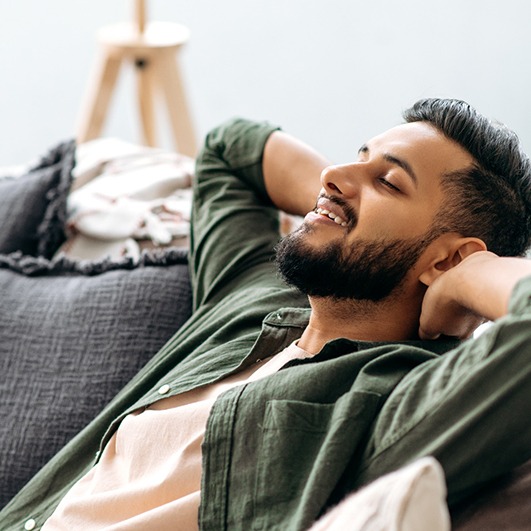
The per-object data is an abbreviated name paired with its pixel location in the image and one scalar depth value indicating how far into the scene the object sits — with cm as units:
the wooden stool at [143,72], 254
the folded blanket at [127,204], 191
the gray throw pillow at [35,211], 192
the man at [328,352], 130
